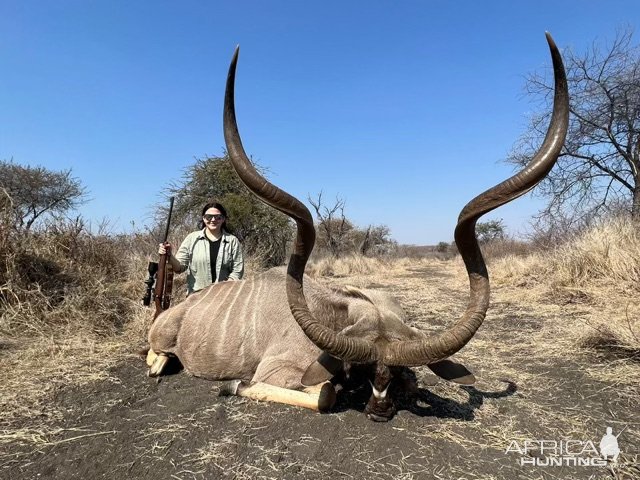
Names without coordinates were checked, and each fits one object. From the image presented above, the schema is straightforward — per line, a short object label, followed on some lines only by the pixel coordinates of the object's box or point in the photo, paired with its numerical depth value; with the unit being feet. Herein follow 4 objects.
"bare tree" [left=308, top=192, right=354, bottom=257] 78.66
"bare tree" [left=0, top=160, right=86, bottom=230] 64.44
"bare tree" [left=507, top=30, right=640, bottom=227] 40.16
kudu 8.61
